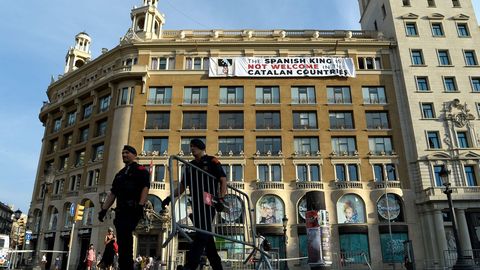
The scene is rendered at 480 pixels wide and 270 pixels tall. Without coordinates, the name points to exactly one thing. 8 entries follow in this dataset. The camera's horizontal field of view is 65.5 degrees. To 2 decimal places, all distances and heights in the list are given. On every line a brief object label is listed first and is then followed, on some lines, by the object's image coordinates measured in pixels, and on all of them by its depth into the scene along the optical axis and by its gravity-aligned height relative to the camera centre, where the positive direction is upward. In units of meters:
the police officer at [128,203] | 5.37 +0.91
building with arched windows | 32.34 +12.35
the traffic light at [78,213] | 20.39 +2.88
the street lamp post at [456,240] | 12.83 +0.95
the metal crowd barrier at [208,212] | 5.05 +0.79
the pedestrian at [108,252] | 10.50 +0.46
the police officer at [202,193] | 5.19 +1.01
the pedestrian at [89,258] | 16.64 +0.44
